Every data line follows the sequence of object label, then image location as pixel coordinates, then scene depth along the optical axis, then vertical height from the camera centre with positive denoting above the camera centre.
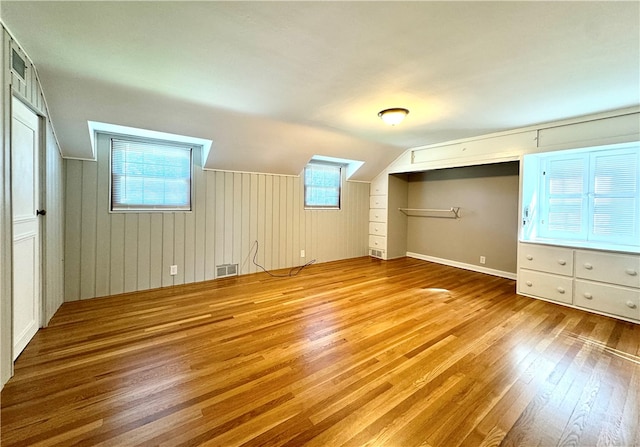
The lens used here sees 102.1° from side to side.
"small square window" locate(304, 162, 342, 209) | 5.16 +0.63
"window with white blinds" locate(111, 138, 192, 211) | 3.42 +0.50
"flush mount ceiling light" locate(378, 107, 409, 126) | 2.89 +1.16
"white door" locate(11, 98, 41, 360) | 1.96 -0.12
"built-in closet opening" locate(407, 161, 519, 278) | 4.41 +0.02
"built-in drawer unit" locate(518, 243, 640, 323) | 2.80 -0.69
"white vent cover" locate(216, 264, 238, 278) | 4.21 -0.94
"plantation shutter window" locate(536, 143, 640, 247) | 3.16 +0.34
